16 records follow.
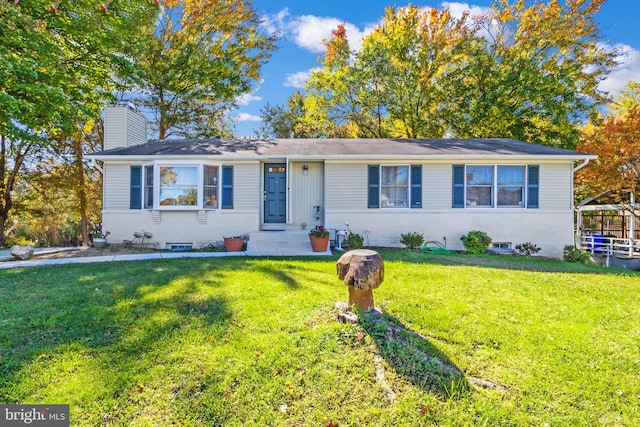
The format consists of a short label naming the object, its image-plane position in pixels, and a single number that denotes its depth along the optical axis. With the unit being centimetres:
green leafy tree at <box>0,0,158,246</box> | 750
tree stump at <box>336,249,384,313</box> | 336
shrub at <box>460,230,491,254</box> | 954
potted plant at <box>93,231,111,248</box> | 950
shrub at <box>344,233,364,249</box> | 946
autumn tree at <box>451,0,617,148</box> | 1580
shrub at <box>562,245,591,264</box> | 950
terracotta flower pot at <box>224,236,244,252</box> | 905
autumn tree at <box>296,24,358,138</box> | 1792
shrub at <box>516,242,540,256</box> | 976
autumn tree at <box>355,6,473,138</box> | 1714
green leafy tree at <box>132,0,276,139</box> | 1595
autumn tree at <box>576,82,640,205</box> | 1191
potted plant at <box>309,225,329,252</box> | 858
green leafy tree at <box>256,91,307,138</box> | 2364
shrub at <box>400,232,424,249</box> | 973
